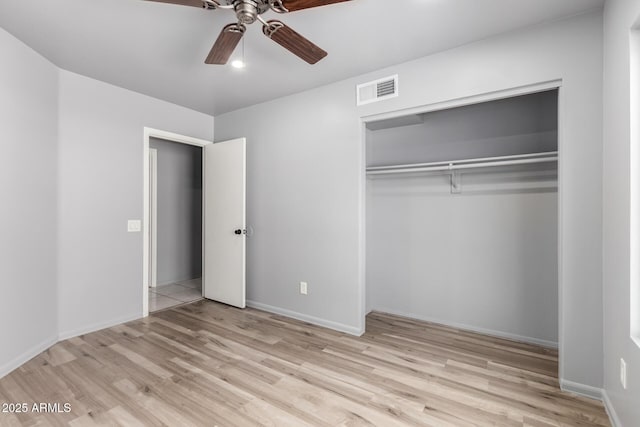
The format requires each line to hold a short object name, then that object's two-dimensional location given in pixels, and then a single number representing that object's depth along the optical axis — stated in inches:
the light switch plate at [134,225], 127.7
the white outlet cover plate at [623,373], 60.0
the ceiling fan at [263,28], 60.1
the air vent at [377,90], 105.9
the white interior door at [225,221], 141.1
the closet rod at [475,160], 97.6
